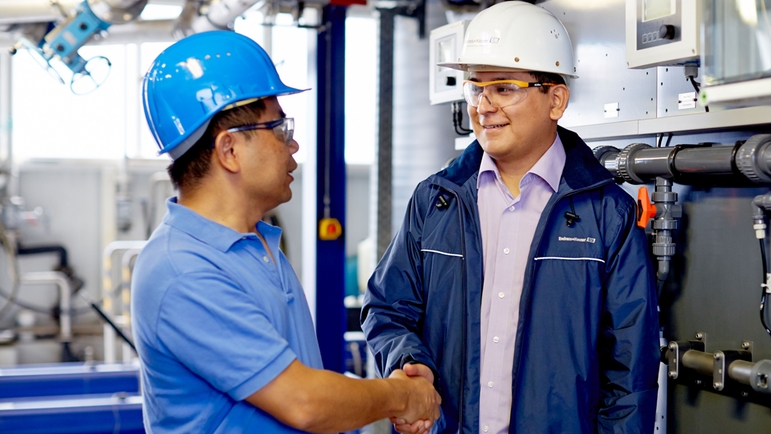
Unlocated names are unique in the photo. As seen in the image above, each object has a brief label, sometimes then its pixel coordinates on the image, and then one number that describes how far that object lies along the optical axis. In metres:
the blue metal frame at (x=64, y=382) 4.05
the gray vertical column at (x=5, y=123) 5.25
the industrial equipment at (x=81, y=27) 3.24
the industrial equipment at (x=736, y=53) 1.29
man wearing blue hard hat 1.09
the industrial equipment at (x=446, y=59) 2.55
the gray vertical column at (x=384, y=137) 3.47
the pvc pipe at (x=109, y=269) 5.09
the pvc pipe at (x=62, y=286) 5.16
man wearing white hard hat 1.52
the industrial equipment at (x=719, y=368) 1.51
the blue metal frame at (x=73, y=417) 3.25
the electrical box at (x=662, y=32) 1.57
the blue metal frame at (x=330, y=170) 3.79
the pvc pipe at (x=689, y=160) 1.44
